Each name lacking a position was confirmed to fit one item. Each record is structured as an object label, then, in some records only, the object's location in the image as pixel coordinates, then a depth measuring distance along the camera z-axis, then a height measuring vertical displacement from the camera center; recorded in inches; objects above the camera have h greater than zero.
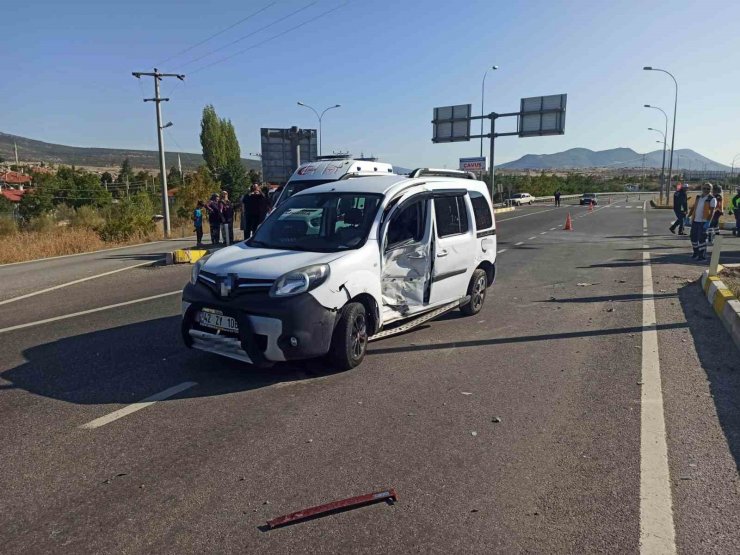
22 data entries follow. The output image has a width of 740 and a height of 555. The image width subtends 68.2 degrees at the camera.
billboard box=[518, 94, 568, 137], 1295.5 +166.6
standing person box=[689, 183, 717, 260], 509.4 -32.2
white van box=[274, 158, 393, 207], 475.7 +11.4
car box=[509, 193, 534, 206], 2488.6 -67.5
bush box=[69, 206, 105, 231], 1111.2 -70.6
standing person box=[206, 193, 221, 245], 659.4 -39.4
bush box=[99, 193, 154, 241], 787.4 -57.9
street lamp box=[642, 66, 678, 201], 1613.9 +199.2
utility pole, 1080.8 +134.5
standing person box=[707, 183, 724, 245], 514.9 -26.8
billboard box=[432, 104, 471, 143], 1432.1 +161.5
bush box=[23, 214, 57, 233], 1054.7 -77.0
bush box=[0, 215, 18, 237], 944.6 -71.5
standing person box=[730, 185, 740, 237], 787.4 -37.9
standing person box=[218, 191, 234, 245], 660.1 -34.2
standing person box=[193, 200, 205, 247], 686.5 -41.6
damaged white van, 193.5 -34.5
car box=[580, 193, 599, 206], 2361.0 -61.9
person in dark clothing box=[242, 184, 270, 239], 575.2 -21.5
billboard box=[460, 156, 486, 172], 1723.7 +66.6
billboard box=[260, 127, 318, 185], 1160.8 +75.1
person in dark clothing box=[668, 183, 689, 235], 784.3 -31.2
